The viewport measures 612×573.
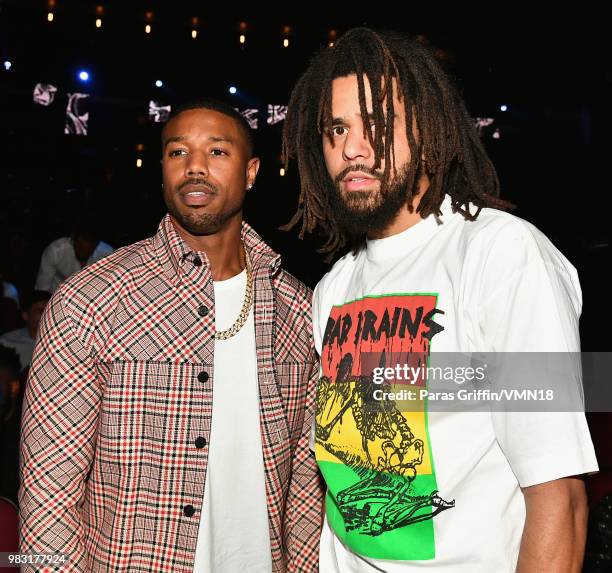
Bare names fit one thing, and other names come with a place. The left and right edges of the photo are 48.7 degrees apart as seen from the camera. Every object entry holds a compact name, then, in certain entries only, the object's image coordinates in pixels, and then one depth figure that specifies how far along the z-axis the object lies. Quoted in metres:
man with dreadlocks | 1.47
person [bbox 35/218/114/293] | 6.67
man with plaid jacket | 2.09
